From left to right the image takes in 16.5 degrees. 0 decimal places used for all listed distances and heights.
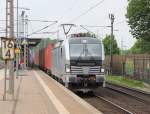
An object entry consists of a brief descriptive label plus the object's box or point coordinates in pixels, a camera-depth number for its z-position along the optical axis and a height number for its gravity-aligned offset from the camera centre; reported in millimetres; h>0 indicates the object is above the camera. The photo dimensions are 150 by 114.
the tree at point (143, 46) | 67106 +1952
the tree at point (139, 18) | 67188 +5567
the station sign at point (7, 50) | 19278 +420
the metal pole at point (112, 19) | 59722 +4998
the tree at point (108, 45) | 98200 +3023
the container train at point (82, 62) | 26125 -63
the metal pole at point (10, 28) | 20203 +1330
